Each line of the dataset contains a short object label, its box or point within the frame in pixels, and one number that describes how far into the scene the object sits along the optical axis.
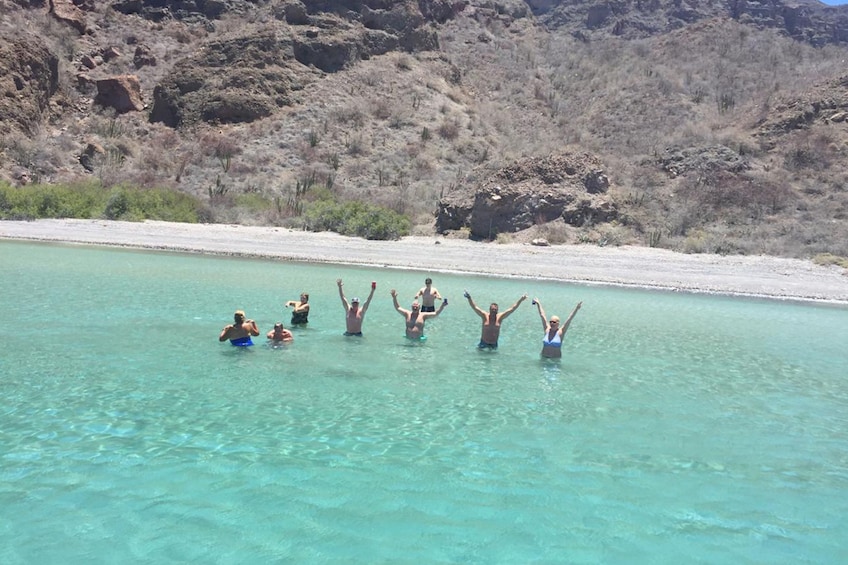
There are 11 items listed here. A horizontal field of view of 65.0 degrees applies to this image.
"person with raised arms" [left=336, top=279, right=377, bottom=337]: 10.20
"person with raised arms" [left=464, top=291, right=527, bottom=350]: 9.78
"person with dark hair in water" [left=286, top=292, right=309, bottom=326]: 10.80
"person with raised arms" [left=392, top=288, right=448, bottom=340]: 10.25
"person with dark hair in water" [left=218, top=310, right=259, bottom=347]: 8.93
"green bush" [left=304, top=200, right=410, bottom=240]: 24.53
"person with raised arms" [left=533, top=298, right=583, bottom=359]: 9.34
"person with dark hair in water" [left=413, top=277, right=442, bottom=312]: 11.83
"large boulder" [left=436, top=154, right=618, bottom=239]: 24.55
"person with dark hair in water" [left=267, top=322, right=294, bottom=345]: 9.48
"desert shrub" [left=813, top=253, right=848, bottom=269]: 19.73
